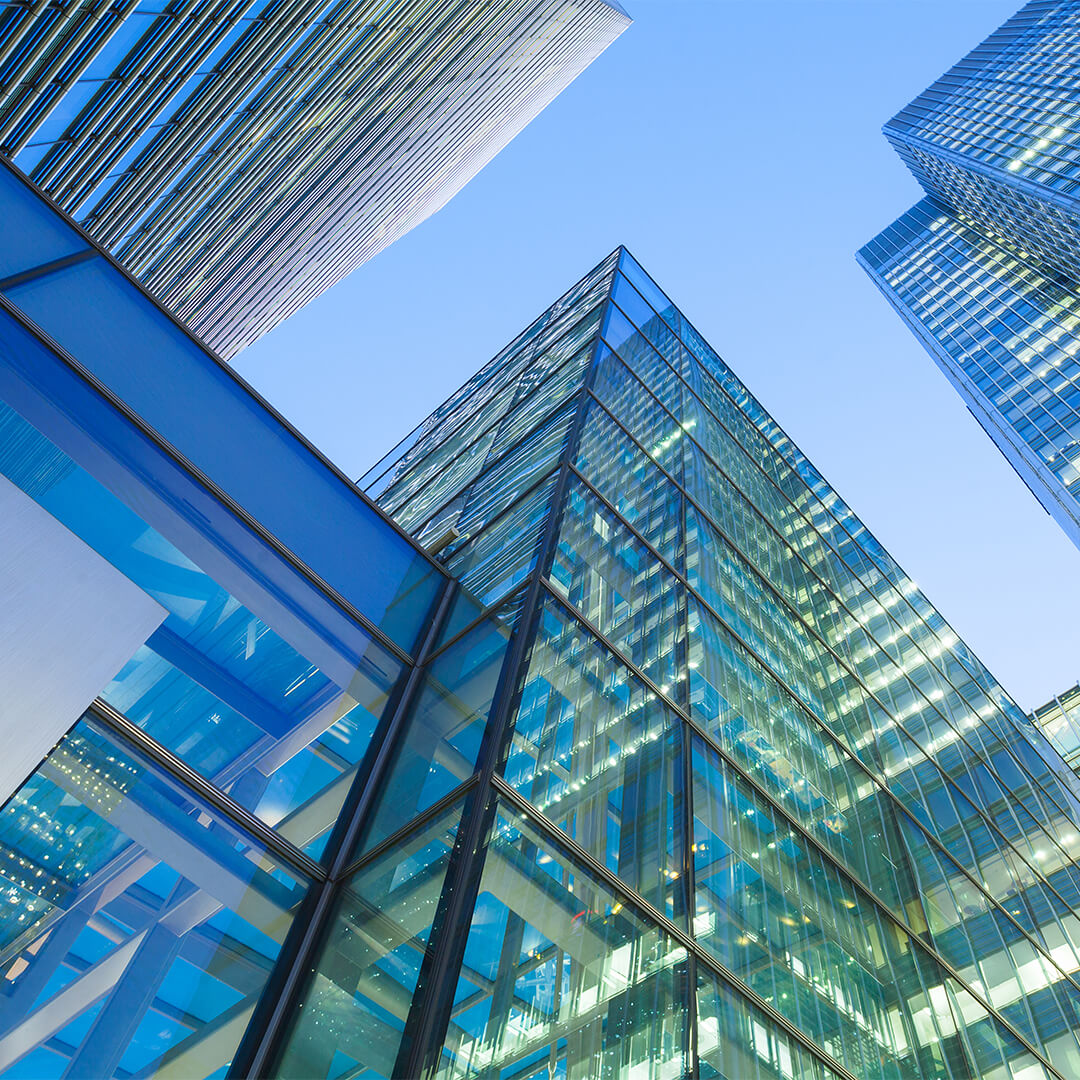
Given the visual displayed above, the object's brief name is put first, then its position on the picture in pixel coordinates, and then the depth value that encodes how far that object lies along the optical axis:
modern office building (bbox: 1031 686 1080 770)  52.66
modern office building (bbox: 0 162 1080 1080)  5.99
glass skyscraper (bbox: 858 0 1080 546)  66.38
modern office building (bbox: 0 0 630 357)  22.00
